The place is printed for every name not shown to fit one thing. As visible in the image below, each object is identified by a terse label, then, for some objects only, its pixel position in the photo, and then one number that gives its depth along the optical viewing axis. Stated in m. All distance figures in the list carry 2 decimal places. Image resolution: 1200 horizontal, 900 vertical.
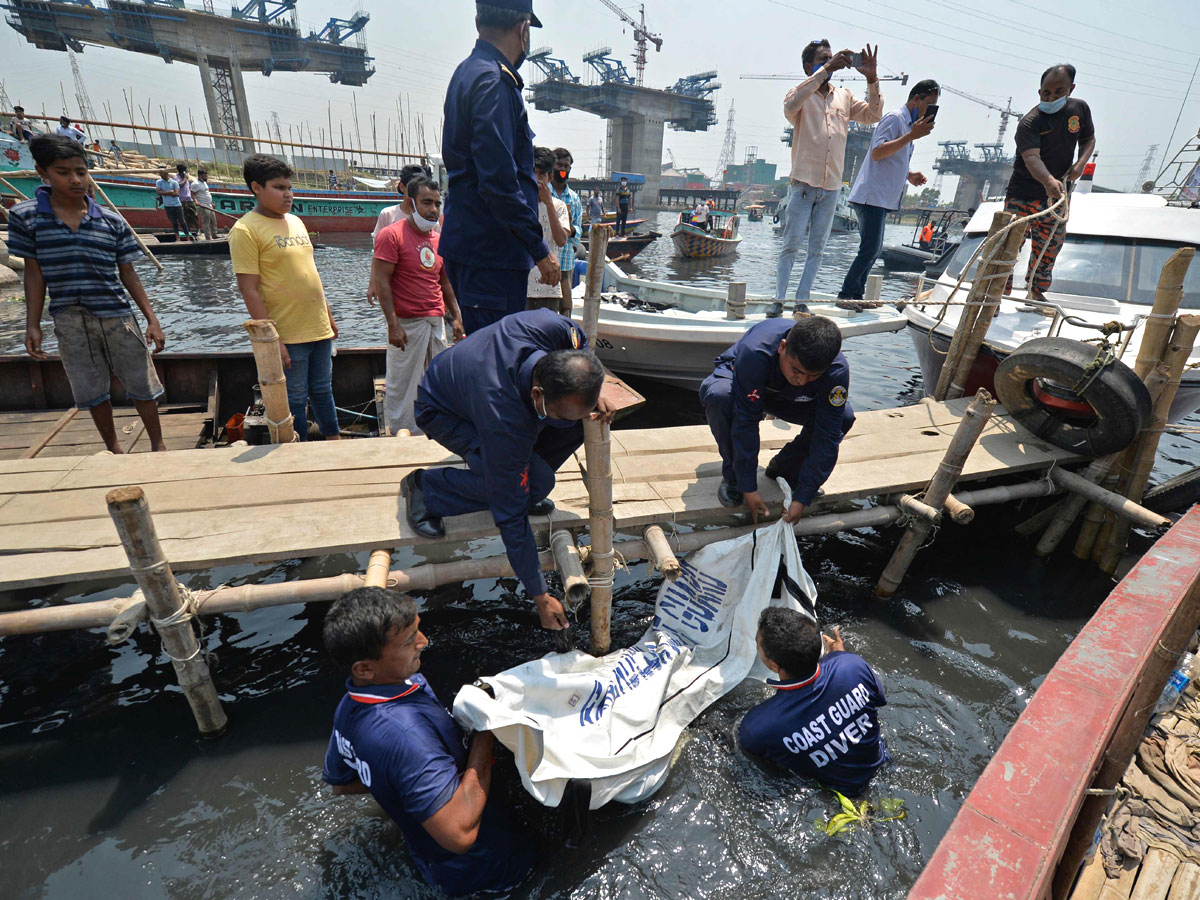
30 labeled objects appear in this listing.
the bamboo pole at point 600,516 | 2.66
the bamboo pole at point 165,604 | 2.27
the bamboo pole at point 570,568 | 2.83
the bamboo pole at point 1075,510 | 4.50
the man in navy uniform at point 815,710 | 2.68
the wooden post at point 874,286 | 7.45
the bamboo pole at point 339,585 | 2.64
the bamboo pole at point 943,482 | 3.53
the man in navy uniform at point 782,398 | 3.07
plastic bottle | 2.75
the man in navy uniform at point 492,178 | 3.16
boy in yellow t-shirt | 3.87
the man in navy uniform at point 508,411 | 2.39
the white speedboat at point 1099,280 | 5.74
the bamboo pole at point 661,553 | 3.04
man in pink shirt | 5.86
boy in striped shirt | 3.59
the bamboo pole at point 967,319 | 4.98
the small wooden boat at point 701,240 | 23.45
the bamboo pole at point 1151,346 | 3.97
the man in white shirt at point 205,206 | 19.27
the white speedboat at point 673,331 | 6.96
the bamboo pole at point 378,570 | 2.80
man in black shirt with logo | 5.42
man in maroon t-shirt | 4.71
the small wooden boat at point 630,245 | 19.73
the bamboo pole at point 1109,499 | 3.92
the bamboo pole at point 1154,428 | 4.10
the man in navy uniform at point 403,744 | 1.88
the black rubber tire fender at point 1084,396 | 4.09
